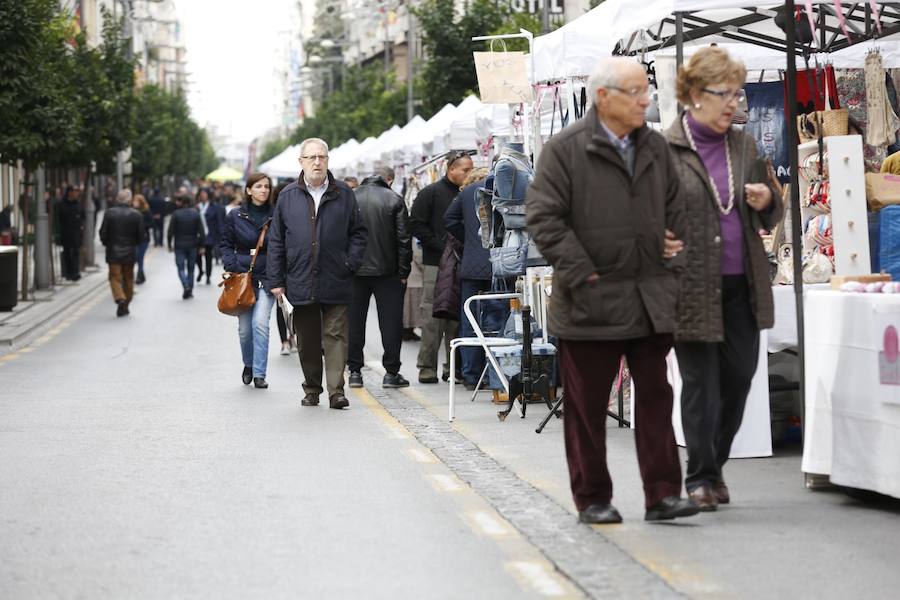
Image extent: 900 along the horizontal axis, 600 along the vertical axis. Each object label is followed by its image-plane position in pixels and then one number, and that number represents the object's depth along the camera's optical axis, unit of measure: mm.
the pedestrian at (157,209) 54531
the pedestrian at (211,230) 35562
